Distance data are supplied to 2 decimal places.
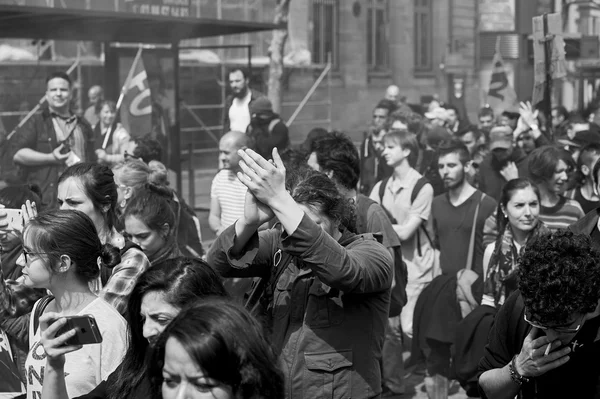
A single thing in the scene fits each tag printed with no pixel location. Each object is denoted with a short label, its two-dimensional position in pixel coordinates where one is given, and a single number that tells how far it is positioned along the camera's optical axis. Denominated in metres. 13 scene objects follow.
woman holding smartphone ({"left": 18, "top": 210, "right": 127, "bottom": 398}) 3.42
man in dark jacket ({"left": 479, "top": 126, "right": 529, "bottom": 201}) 8.46
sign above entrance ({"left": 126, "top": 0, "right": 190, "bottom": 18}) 10.34
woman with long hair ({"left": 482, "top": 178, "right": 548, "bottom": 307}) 5.47
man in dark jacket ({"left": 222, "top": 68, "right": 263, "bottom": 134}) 11.12
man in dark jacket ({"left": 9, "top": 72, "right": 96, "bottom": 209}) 8.21
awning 9.71
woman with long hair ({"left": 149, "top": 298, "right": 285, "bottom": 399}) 2.31
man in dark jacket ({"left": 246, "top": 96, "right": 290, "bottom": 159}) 9.24
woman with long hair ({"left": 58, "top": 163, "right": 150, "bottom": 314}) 4.54
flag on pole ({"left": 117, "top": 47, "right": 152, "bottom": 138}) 9.02
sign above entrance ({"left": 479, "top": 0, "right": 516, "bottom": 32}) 35.28
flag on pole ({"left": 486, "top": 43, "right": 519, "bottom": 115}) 13.22
